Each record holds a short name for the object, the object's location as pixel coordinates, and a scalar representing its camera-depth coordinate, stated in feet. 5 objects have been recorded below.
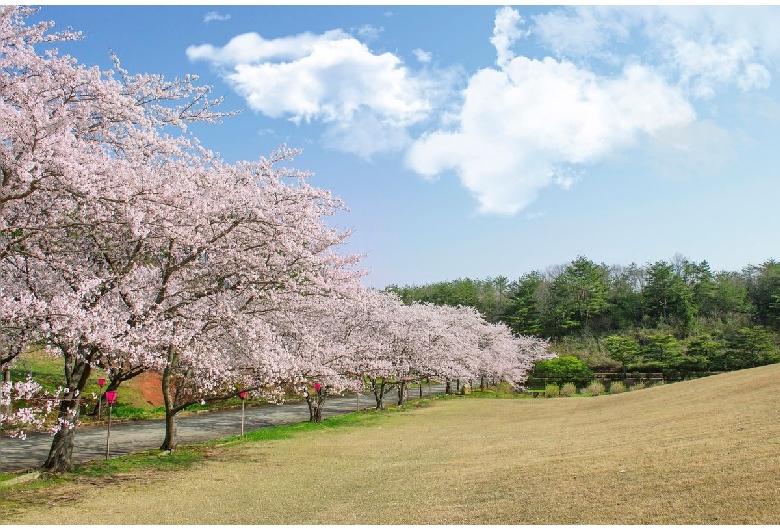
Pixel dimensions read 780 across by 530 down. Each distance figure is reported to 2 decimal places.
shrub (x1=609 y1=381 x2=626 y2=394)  116.26
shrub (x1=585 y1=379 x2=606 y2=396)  118.01
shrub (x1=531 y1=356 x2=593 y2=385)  136.15
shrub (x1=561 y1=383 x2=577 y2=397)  124.47
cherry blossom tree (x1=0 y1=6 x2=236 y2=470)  25.72
